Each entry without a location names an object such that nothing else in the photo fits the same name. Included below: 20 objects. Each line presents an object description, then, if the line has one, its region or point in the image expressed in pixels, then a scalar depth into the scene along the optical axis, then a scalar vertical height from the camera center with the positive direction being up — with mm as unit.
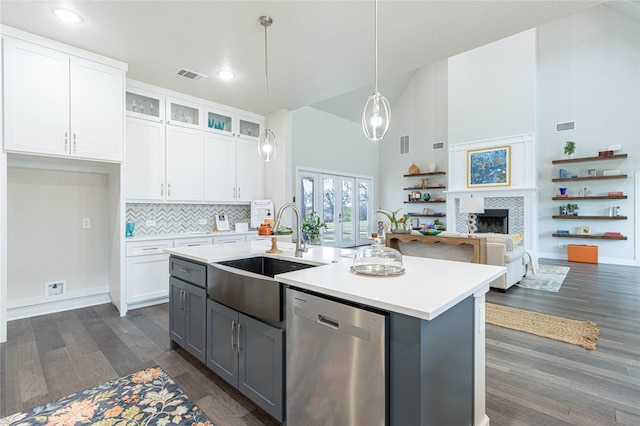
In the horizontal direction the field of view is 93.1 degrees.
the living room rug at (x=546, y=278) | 4558 -1132
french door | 7652 +223
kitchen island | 1113 -483
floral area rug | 1768 -1218
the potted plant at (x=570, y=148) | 6648 +1370
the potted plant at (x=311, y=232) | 4402 -308
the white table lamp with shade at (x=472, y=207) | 4523 +56
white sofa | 4105 -629
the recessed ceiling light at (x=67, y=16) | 2520 +1670
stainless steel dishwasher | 1192 -661
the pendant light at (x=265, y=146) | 2963 +644
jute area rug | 2766 -1159
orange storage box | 6371 -919
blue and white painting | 7285 +1097
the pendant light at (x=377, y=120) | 1985 +620
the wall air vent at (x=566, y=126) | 6812 +1918
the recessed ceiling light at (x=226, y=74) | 3650 +1676
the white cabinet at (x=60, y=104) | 2811 +1095
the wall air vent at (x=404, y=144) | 9586 +2124
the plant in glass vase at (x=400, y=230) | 4799 -311
